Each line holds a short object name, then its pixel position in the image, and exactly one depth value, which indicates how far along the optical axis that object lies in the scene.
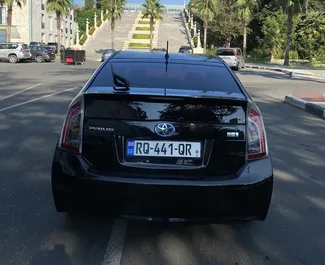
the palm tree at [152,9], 64.00
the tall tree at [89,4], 107.40
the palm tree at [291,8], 35.72
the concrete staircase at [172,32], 62.29
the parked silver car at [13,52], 33.94
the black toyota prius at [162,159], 3.06
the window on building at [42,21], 63.58
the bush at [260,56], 49.81
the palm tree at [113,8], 60.38
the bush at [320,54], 45.47
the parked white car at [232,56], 29.16
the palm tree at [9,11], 41.59
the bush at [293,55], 48.16
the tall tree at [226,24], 57.88
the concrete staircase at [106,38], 56.84
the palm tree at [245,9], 52.97
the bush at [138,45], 61.65
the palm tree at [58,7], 49.12
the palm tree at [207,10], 57.22
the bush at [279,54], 48.82
